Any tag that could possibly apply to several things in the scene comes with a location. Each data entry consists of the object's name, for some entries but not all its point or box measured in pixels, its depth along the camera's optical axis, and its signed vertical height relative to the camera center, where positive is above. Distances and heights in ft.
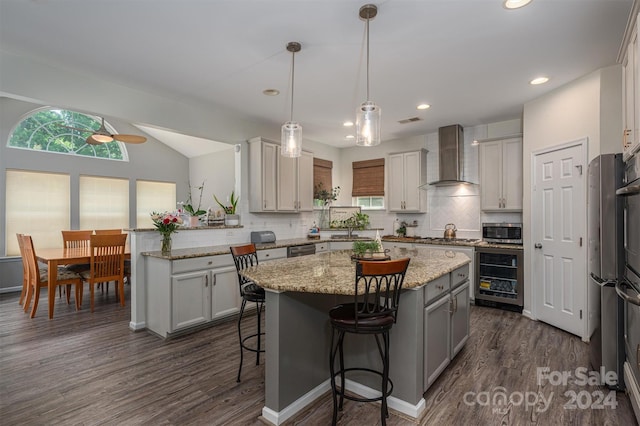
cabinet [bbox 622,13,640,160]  6.27 +2.60
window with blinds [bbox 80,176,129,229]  20.94 +0.87
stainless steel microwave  13.97 -0.86
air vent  15.23 +4.65
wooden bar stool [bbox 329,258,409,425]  5.72 -1.97
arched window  18.45 +5.00
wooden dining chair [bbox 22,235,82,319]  13.41 -2.79
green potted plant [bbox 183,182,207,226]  13.74 +0.03
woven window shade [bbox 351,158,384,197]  20.15 +2.38
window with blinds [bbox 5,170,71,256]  17.94 +0.49
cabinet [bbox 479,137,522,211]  14.24 +1.84
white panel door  10.82 -0.92
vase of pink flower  11.68 -0.39
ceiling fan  15.93 +3.98
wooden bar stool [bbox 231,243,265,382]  7.96 -1.97
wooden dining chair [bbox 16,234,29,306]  14.54 -2.70
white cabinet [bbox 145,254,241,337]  10.78 -2.80
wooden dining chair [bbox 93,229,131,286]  15.84 -2.54
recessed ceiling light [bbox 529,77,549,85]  10.71 +4.61
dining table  13.03 -1.93
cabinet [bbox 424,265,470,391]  7.10 -2.73
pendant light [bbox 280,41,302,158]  9.21 +2.24
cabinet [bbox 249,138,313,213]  15.16 +1.81
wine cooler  13.33 -2.83
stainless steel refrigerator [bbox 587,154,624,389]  7.45 -1.13
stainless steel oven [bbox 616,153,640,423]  6.26 -1.37
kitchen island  6.42 -2.72
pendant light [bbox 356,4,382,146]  8.07 +2.37
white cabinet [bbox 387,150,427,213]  17.57 +1.90
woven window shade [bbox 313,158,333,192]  19.90 +2.67
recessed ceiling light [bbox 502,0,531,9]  6.82 +4.61
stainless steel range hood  16.26 +3.11
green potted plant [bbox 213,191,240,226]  14.90 -0.02
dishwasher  14.95 -1.75
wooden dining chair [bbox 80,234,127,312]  13.82 -2.09
